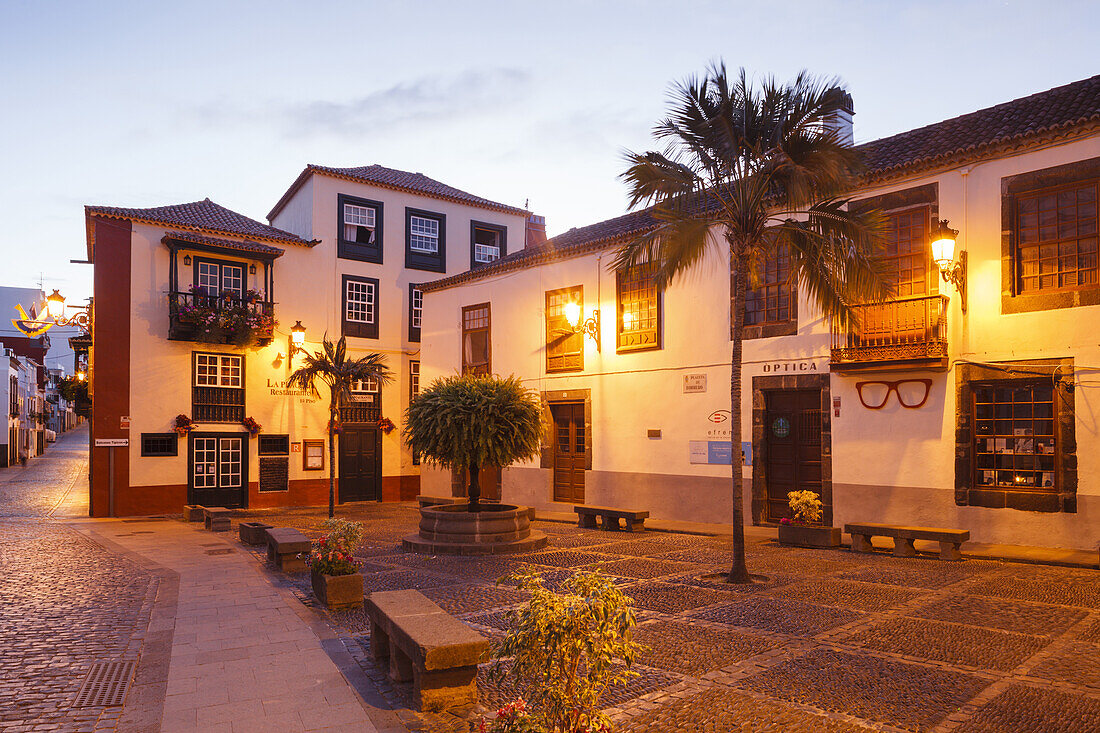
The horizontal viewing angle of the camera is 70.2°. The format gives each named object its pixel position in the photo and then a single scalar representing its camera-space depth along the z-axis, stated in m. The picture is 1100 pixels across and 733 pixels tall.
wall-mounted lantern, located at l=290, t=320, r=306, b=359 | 21.66
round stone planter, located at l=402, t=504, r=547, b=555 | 12.79
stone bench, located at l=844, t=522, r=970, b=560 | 11.65
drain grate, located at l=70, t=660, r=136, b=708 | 5.66
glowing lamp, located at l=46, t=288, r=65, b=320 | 17.64
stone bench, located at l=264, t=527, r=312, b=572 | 11.17
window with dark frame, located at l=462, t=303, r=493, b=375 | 23.27
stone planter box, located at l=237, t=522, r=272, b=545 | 14.34
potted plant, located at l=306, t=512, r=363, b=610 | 8.52
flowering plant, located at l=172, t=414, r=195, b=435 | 21.83
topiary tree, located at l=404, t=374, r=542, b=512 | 13.16
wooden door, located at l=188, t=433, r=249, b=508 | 22.42
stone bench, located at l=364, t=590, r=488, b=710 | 5.12
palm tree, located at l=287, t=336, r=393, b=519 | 18.31
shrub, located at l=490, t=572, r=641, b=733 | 3.72
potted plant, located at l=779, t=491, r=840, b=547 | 13.19
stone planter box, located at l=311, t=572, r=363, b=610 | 8.48
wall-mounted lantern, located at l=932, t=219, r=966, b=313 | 12.27
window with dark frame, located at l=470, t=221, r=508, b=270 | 28.45
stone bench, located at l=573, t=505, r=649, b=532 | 15.92
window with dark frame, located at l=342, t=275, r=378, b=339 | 25.56
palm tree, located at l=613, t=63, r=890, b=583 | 9.95
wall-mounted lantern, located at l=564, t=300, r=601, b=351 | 19.58
